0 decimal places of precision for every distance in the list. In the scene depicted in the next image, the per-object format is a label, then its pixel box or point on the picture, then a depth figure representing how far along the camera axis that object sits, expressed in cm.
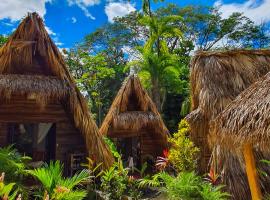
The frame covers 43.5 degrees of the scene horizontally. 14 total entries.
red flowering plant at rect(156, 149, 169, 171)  1054
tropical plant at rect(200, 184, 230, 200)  669
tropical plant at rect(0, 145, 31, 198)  680
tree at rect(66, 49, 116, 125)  2330
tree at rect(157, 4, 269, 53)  2652
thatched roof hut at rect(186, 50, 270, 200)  885
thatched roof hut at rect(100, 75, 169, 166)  1280
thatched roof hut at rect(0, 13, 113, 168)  880
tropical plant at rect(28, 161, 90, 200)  543
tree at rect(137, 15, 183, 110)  1777
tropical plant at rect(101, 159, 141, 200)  834
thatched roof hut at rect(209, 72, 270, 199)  521
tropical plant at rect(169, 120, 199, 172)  853
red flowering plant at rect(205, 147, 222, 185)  778
